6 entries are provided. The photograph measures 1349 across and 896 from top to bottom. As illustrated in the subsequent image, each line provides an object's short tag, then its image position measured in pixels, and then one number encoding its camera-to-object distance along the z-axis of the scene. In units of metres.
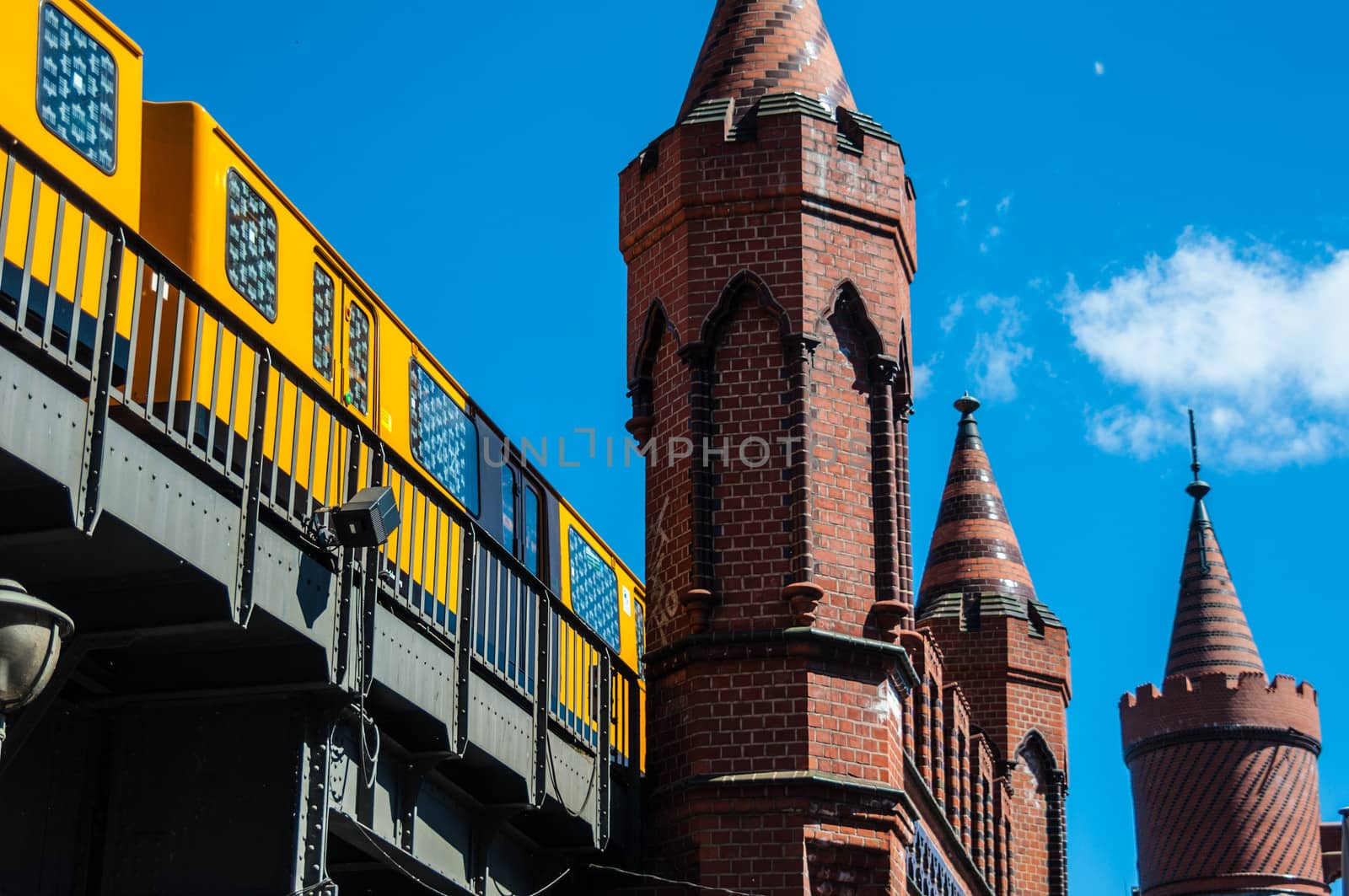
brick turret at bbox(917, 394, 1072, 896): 29.38
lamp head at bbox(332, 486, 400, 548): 10.66
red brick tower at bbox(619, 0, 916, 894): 16.53
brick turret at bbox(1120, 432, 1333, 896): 47.06
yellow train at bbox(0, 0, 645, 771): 10.95
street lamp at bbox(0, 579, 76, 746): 7.49
